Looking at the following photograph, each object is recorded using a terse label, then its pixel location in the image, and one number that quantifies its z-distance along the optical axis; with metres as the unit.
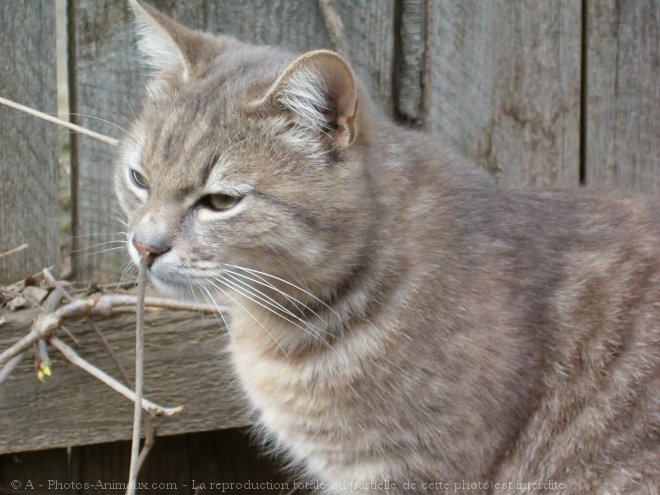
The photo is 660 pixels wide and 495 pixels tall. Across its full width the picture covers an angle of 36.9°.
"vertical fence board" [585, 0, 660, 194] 3.38
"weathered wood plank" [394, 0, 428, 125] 3.31
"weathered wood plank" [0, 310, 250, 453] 3.23
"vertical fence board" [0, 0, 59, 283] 3.13
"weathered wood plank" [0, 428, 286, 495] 3.59
